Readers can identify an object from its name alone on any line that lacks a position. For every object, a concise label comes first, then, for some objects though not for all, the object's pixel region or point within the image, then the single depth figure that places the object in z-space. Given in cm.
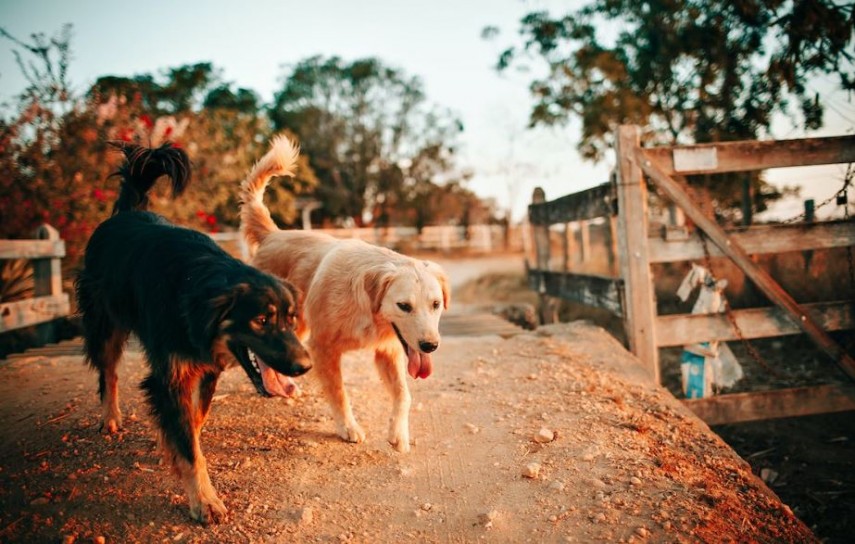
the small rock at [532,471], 307
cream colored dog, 343
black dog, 260
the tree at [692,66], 743
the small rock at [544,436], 348
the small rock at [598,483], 295
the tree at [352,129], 3694
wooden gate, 497
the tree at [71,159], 766
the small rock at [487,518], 264
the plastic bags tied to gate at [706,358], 512
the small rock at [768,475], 478
